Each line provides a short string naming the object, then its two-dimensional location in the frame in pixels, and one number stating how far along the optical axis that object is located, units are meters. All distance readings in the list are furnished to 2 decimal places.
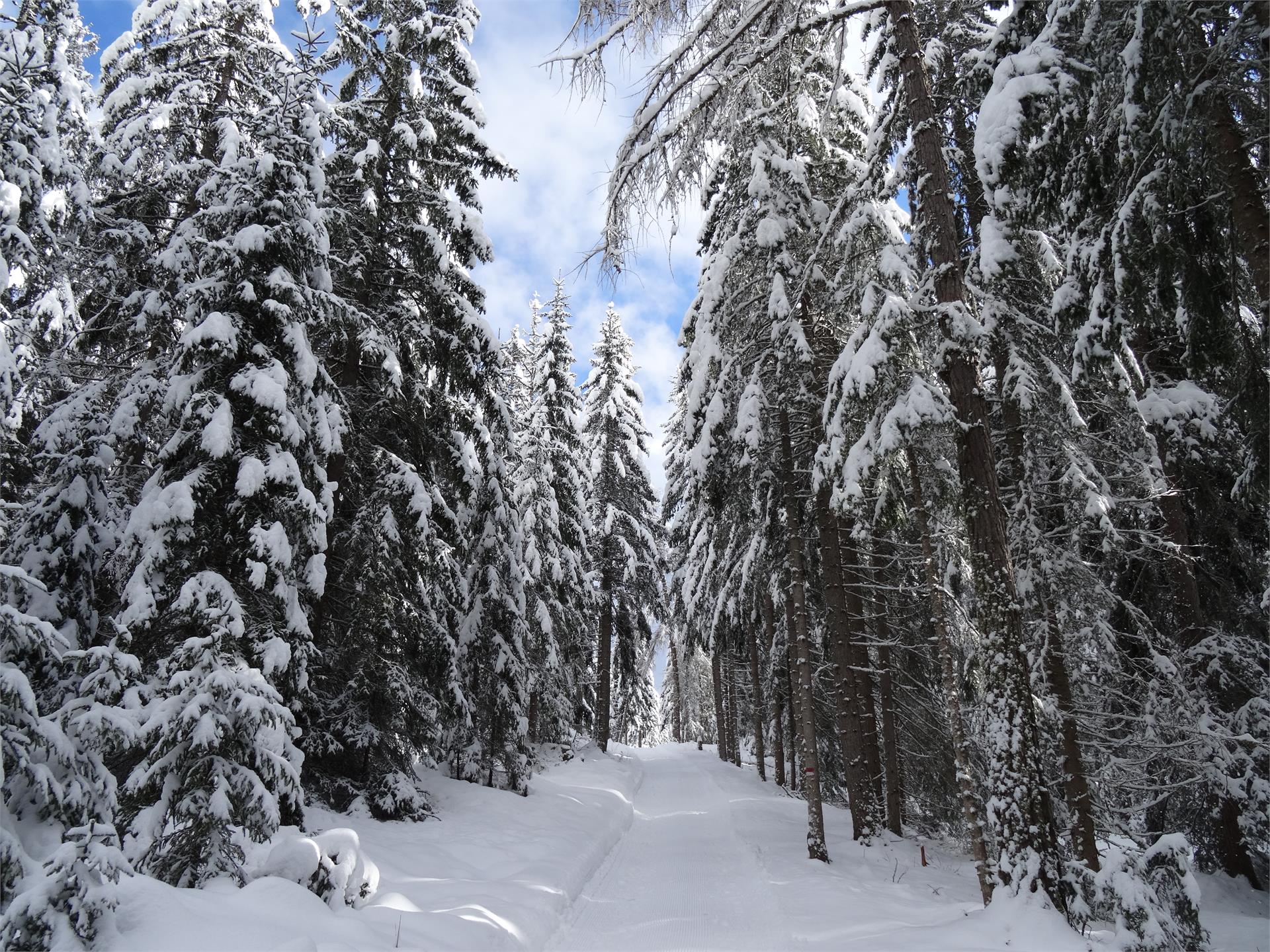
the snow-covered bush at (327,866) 5.94
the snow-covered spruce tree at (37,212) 7.38
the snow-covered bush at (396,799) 10.45
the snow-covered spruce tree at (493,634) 13.91
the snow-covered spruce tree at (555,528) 18.45
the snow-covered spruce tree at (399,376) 10.65
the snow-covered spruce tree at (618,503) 26.34
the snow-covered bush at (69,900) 3.32
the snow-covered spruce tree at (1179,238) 5.35
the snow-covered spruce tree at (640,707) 34.23
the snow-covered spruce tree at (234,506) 5.86
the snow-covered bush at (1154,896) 4.76
